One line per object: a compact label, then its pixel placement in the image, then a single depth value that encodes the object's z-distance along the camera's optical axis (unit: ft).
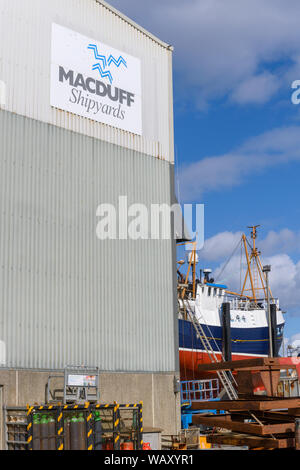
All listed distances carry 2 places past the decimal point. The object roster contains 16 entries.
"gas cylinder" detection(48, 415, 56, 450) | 59.36
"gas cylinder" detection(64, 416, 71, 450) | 60.70
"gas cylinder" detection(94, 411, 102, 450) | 63.87
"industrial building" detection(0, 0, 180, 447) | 73.46
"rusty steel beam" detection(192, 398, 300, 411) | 42.91
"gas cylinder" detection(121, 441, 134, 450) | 67.67
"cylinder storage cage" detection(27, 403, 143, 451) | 59.00
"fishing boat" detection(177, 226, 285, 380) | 169.07
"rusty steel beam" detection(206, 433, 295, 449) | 41.66
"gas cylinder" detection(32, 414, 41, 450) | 58.34
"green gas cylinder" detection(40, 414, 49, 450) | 58.90
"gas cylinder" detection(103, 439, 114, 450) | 65.51
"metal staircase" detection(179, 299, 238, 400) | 107.12
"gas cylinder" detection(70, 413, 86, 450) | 61.19
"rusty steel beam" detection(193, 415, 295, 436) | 41.98
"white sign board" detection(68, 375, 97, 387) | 73.31
